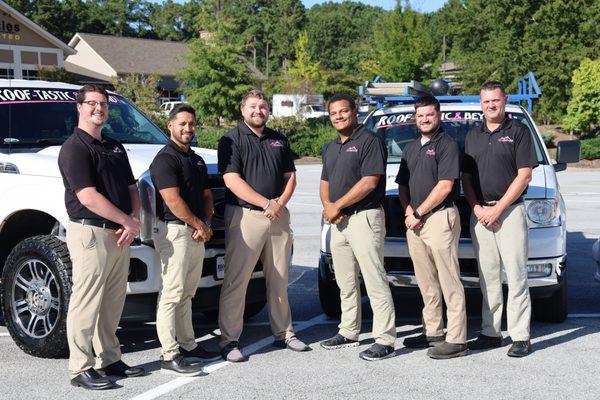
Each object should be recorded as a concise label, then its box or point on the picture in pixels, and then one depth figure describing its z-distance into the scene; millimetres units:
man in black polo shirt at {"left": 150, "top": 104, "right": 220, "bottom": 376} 5047
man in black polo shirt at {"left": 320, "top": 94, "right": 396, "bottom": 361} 5504
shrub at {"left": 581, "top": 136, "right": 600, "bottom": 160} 28047
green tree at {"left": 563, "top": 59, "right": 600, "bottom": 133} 32875
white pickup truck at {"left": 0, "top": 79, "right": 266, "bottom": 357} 5246
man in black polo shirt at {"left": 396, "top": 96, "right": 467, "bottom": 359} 5457
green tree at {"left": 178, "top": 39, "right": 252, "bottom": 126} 36281
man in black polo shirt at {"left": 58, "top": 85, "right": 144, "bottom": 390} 4676
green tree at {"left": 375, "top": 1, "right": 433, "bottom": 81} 40344
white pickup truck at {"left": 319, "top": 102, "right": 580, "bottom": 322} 5938
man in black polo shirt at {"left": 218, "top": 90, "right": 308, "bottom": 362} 5473
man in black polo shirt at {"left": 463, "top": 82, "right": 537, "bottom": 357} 5477
